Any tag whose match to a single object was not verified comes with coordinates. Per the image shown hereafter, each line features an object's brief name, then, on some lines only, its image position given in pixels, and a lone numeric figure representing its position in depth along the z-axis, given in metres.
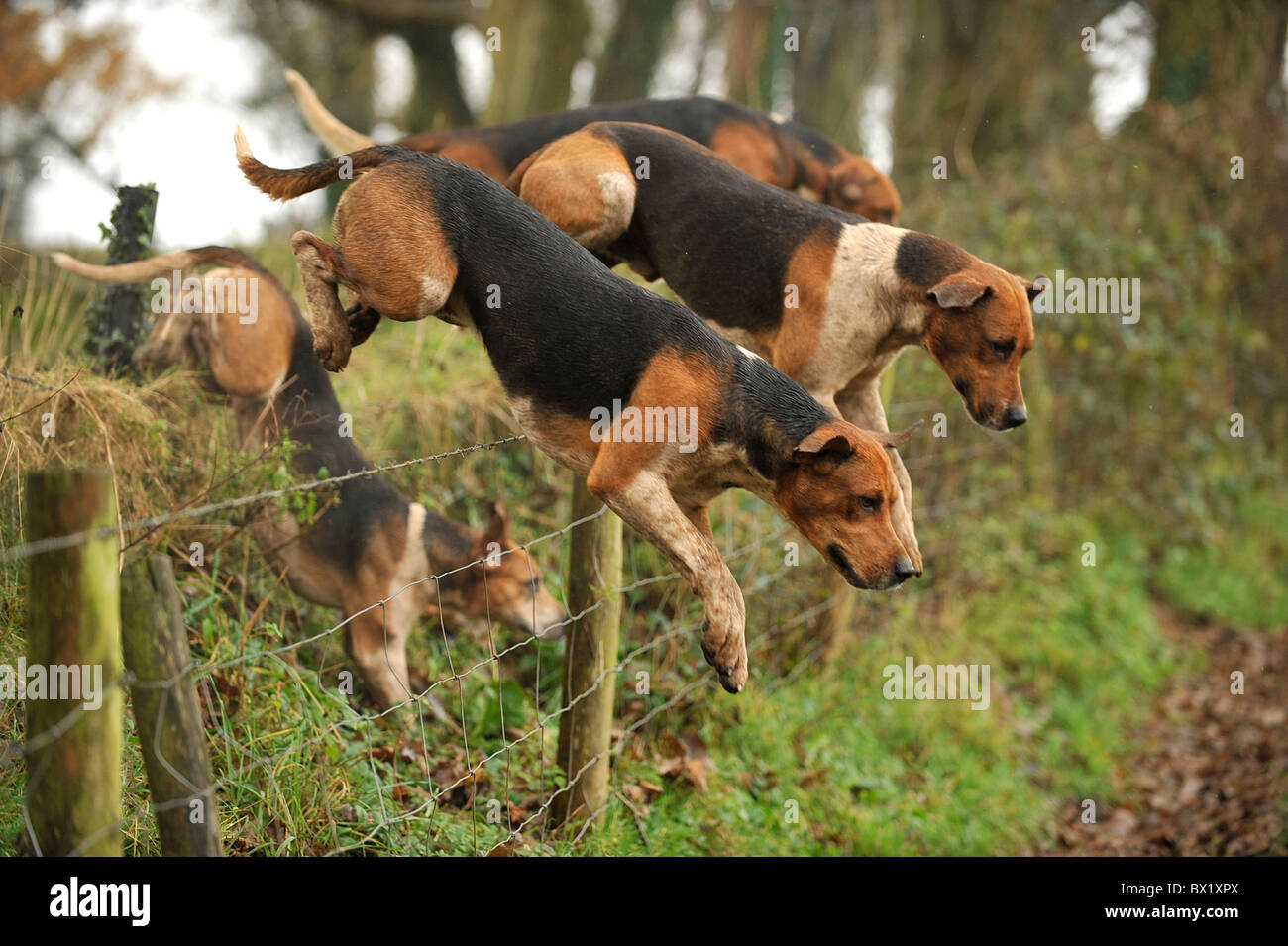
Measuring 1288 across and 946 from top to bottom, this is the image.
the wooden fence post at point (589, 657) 4.71
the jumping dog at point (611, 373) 3.22
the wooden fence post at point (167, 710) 2.44
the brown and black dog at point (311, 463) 4.98
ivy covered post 5.34
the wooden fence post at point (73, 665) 2.27
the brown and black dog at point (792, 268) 3.92
